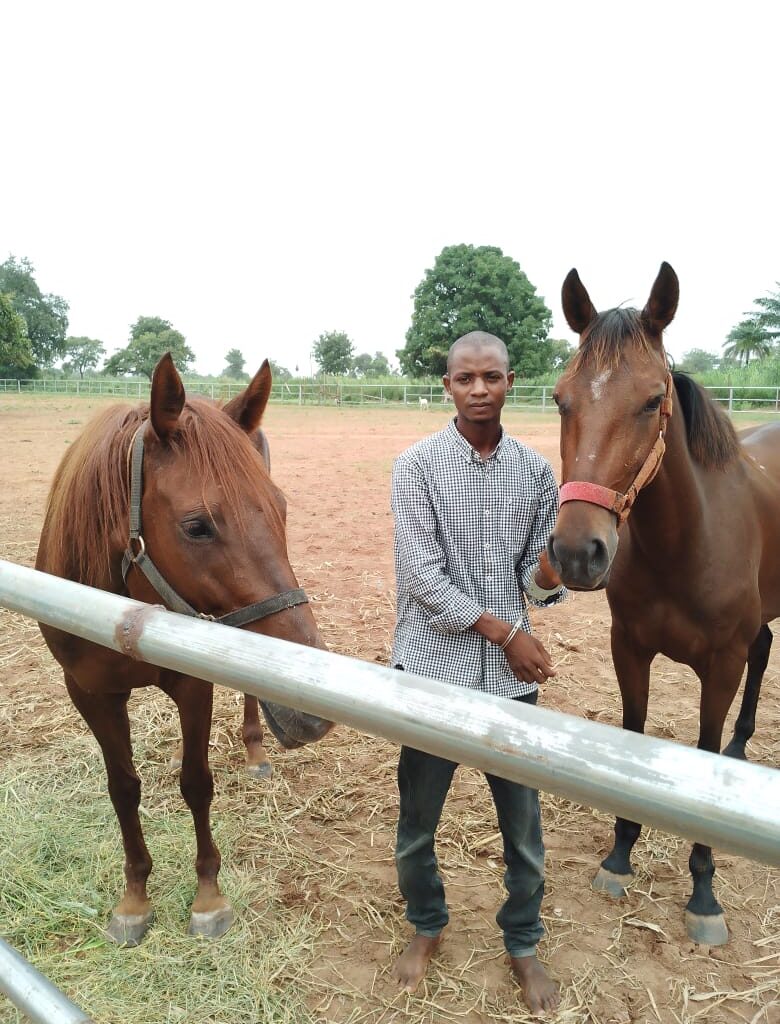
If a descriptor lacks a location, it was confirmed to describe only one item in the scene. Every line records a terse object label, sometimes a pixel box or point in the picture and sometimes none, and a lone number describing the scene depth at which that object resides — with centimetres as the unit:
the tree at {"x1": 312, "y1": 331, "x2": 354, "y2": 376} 6162
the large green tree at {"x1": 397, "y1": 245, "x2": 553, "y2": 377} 4053
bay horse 205
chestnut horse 170
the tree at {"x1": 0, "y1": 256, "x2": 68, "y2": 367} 5438
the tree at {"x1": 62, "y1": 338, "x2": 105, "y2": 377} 8256
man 197
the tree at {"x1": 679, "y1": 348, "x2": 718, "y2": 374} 6462
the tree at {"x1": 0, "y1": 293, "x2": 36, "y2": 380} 2987
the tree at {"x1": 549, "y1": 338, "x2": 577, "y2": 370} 4269
